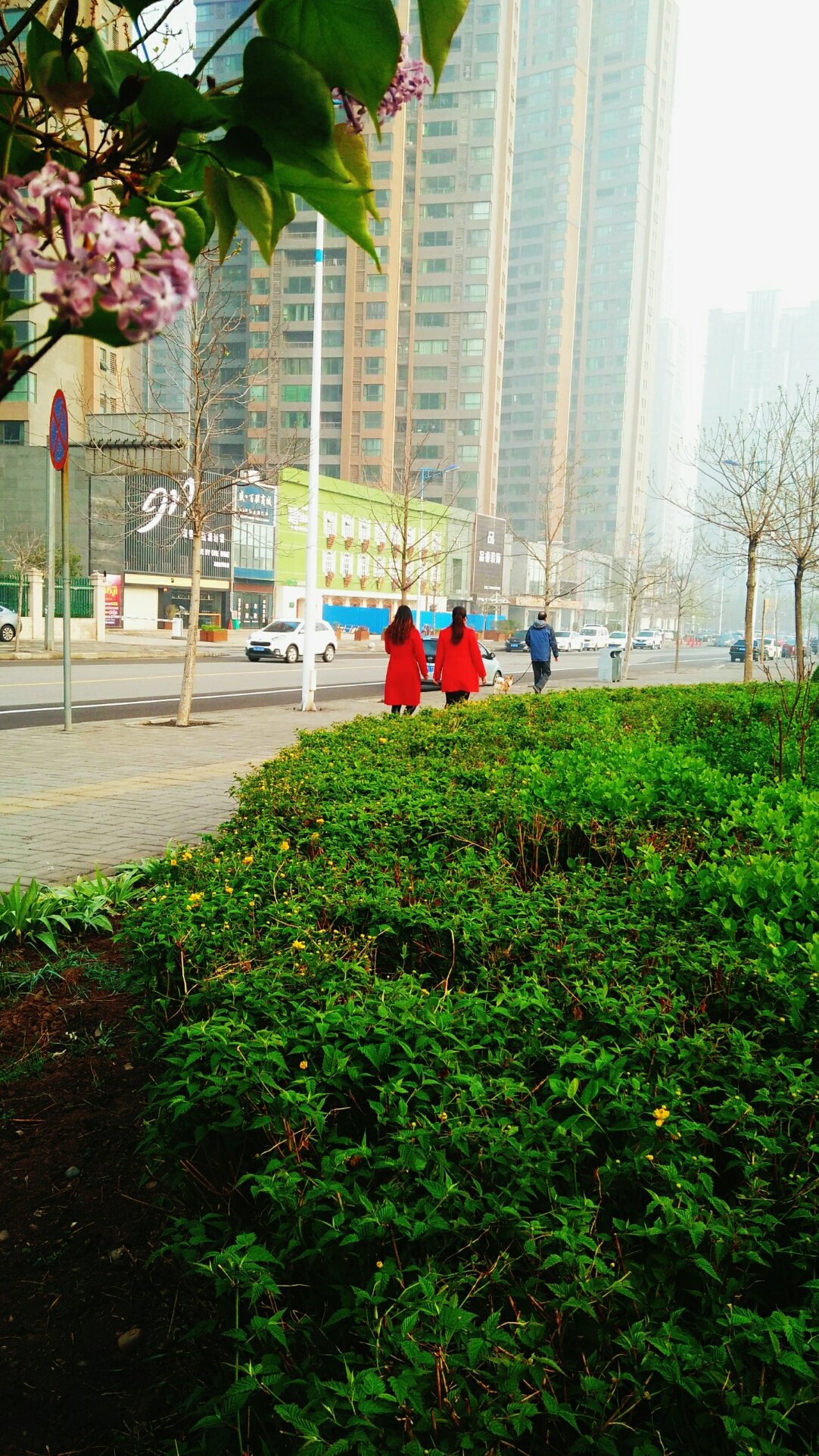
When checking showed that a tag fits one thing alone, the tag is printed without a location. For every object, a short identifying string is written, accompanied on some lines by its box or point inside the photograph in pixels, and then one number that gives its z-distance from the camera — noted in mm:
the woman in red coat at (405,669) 12727
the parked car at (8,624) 32281
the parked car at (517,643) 60625
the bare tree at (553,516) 32431
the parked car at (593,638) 72188
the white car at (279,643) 35656
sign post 11391
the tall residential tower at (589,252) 143750
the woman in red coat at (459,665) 13461
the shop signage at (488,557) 87062
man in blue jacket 22609
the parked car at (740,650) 56375
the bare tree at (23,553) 36062
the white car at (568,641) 67125
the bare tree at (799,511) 19312
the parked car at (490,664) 28797
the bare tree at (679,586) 46594
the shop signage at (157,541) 48781
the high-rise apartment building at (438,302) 91625
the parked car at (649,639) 90375
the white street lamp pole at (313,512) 18062
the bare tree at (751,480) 20141
